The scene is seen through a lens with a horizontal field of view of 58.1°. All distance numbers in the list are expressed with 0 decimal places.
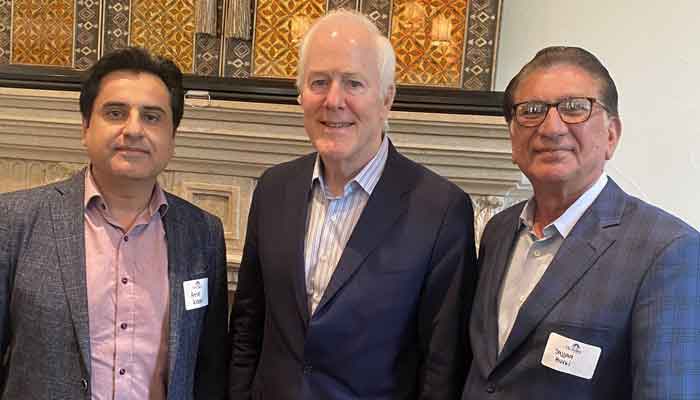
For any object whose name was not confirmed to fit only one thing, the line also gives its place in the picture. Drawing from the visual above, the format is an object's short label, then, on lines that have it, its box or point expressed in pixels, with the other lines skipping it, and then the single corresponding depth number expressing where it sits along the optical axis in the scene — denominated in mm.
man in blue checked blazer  1274
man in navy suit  1606
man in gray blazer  1515
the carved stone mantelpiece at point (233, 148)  2469
